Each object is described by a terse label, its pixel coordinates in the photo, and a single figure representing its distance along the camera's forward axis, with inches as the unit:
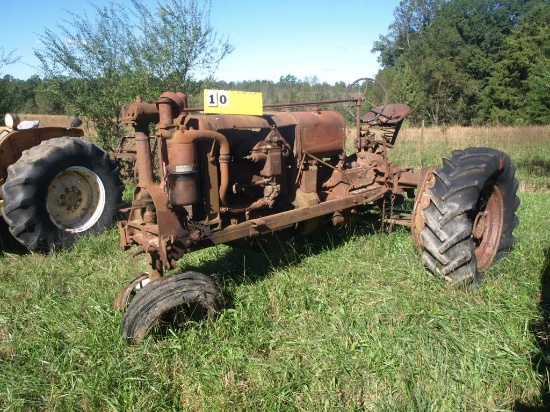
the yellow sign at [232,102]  136.9
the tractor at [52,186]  193.8
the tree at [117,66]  386.0
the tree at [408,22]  2063.2
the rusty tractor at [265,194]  126.1
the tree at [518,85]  1118.4
